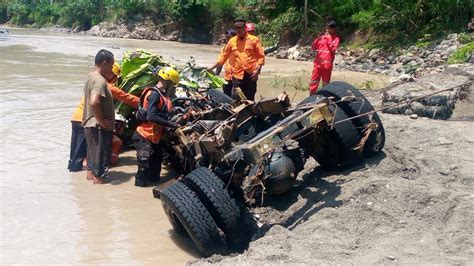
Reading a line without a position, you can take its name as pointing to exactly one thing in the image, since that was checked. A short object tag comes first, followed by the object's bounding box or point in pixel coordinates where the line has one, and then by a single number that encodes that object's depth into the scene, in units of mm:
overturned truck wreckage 4613
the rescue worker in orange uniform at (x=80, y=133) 7137
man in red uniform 10430
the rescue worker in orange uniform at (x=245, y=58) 9000
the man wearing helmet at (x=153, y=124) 6078
